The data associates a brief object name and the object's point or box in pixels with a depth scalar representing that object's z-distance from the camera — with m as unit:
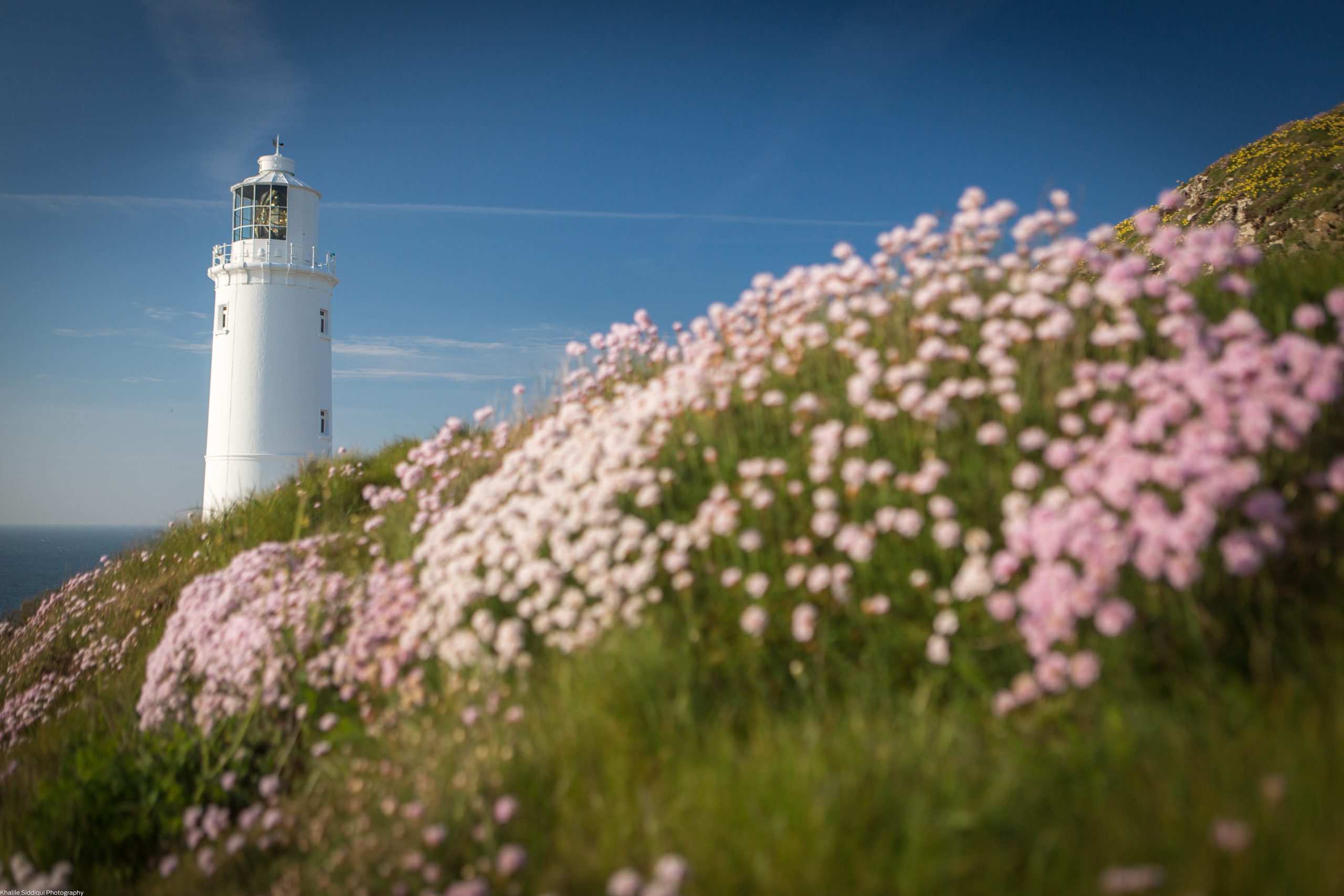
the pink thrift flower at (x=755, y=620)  3.73
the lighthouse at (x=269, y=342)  26.53
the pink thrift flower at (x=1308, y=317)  3.92
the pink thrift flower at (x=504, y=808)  3.45
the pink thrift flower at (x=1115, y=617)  3.13
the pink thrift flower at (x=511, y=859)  3.15
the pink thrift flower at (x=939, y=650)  3.55
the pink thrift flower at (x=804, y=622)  3.73
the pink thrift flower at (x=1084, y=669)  3.18
